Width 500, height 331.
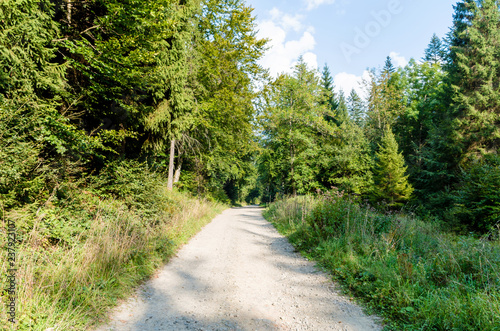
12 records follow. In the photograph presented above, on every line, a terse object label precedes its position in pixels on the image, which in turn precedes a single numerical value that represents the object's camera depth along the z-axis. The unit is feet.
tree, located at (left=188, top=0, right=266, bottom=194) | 39.45
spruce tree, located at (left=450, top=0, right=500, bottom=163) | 49.26
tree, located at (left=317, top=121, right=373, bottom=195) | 73.05
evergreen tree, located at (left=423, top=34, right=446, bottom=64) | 102.77
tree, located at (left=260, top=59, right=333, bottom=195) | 72.74
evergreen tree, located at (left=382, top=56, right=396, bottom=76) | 120.99
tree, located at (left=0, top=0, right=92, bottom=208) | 13.87
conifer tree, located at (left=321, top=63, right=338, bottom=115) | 117.99
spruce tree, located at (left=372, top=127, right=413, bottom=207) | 62.08
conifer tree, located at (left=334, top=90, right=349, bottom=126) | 93.09
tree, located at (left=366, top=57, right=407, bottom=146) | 89.15
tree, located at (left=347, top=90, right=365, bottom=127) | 136.51
